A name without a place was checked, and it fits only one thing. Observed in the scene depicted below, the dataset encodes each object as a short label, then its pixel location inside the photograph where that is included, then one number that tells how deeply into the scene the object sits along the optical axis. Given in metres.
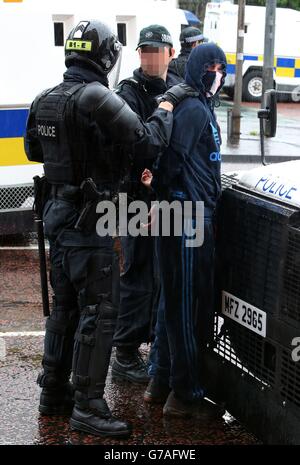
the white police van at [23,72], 13.94
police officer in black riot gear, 7.15
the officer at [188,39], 15.64
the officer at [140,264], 8.83
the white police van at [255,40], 43.83
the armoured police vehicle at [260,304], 6.61
